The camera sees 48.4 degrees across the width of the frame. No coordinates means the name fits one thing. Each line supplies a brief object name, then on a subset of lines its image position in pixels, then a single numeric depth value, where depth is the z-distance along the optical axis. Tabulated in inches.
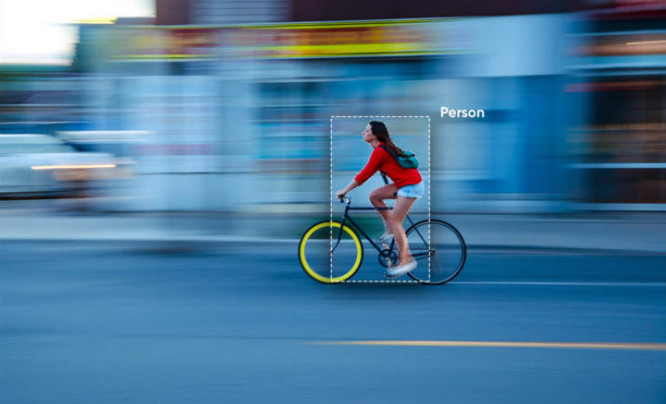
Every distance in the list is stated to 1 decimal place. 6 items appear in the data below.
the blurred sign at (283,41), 548.4
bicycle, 294.7
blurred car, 663.8
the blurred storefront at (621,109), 526.6
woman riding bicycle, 281.7
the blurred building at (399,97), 537.0
